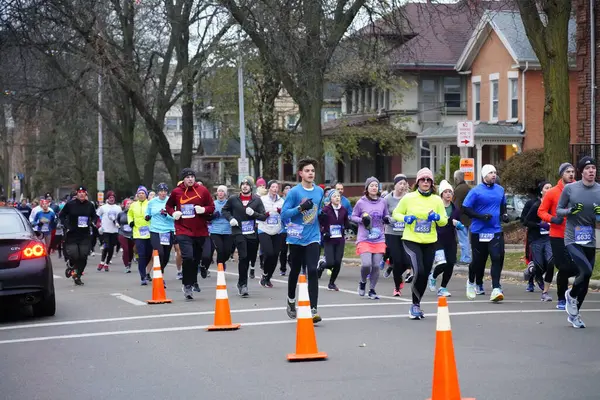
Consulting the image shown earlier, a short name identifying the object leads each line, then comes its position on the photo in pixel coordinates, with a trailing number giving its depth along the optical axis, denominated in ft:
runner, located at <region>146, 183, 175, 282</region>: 65.87
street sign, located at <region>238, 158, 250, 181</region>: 114.21
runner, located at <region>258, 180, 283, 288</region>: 62.18
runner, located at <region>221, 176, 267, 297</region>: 56.34
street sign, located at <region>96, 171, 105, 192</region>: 180.86
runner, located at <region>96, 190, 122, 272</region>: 85.87
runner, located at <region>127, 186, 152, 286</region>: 67.36
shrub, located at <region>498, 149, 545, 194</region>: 97.86
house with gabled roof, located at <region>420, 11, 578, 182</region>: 139.13
